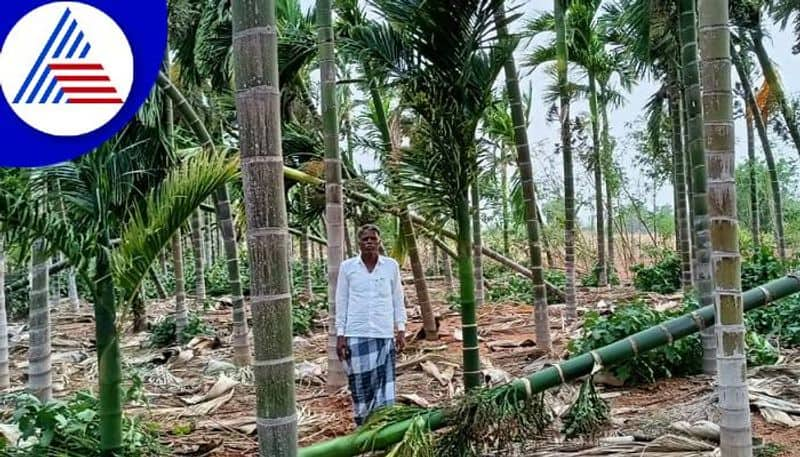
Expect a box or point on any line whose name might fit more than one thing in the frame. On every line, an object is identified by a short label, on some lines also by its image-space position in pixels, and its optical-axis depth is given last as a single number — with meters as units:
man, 4.46
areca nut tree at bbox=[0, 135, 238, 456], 3.29
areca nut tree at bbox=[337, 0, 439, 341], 7.14
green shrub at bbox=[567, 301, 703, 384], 5.64
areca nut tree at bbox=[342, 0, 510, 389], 4.50
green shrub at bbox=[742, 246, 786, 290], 9.66
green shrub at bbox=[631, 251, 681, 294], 12.92
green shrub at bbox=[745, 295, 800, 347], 6.79
